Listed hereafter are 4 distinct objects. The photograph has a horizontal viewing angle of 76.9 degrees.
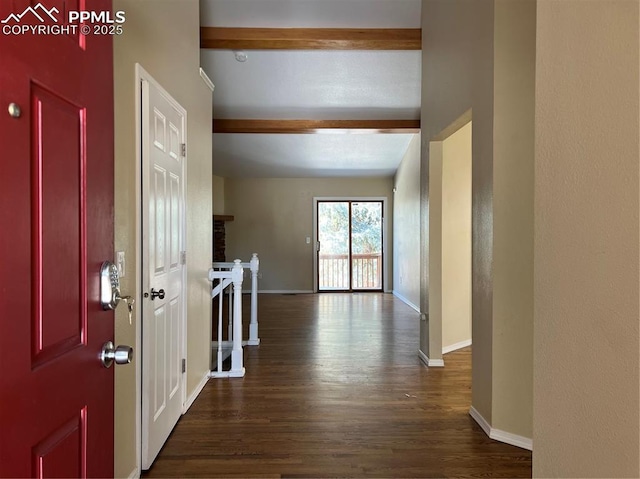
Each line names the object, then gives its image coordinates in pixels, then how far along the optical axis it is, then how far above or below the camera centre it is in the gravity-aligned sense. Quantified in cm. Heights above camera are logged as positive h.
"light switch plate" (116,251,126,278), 175 -11
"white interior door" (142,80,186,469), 204 -16
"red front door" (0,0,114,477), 69 -2
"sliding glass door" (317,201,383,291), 891 -10
